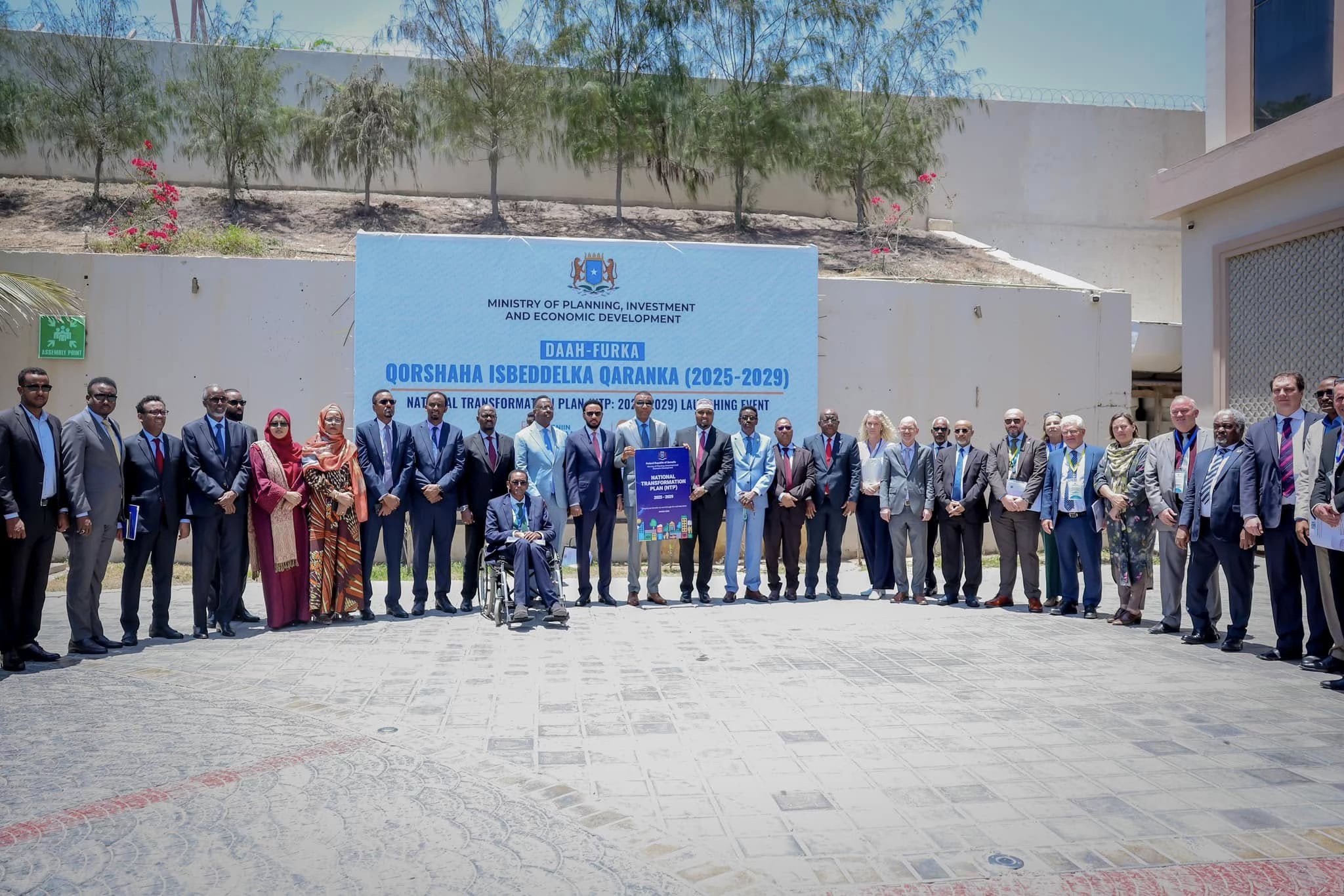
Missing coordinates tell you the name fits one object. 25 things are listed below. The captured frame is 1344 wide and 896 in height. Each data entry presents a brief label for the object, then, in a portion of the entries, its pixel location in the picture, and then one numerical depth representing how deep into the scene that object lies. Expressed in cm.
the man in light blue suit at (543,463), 872
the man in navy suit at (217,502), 721
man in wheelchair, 765
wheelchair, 755
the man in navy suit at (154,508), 689
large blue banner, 1053
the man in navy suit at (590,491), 871
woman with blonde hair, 925
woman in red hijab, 749
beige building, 1088
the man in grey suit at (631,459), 883
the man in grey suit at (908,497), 901
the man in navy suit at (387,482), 818
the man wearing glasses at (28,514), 587
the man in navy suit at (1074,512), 808
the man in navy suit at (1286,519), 616
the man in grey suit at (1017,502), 843
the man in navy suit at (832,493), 920
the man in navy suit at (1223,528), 656
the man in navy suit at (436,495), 831
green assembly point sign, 1084
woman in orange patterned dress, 780
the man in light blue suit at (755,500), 909
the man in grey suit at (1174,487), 714
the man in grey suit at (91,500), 634
